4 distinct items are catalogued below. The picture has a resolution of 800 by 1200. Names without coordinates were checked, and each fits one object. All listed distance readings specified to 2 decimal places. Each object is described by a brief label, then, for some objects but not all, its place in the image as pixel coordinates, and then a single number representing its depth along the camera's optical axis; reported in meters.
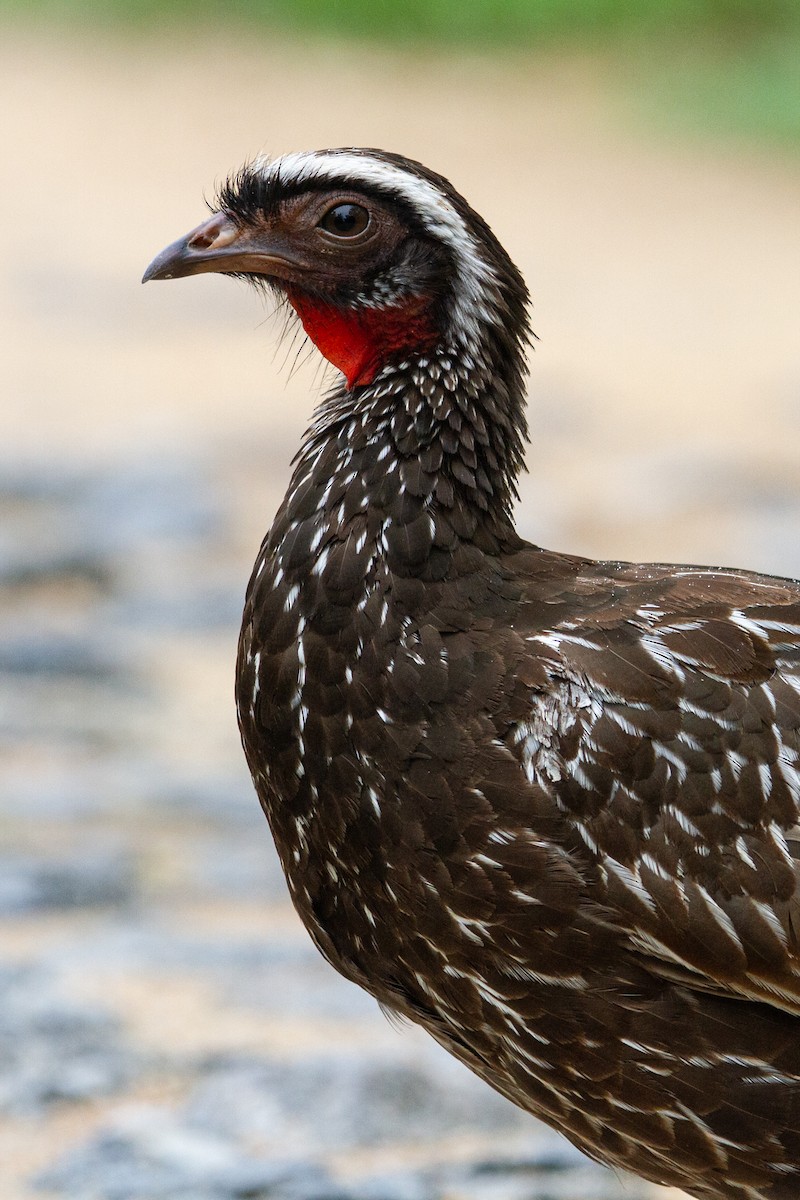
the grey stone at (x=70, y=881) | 11.27
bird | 6.75
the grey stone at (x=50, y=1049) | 9.34
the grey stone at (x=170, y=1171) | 8.60
